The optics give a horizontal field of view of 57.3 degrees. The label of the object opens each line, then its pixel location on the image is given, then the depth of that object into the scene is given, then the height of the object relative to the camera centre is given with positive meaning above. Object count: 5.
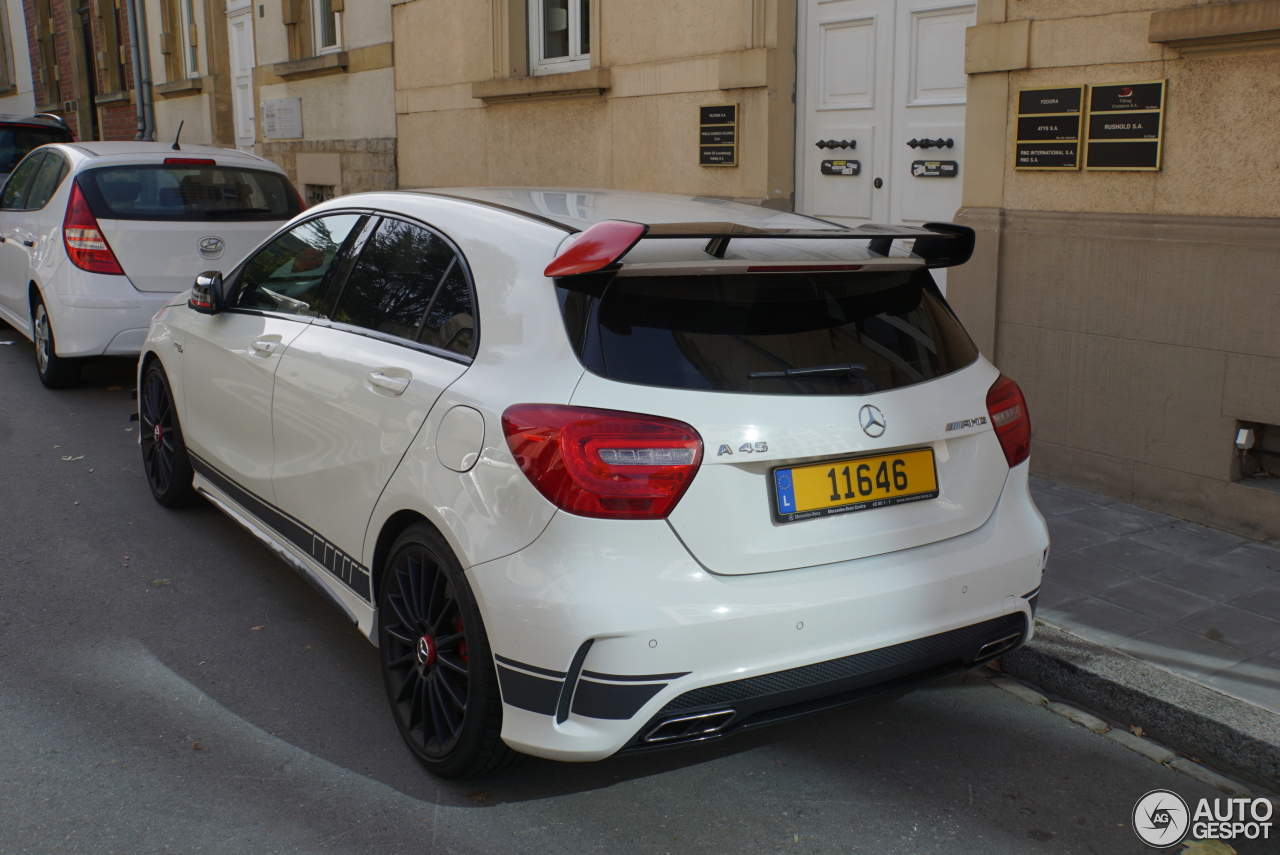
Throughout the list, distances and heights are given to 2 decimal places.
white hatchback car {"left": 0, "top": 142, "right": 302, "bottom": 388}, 7.66 -0.31
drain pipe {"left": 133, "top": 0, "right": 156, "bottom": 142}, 20.95 +1.90
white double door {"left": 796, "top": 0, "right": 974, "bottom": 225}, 6.73 +0.44
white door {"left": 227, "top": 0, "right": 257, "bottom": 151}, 17.39 +1.74
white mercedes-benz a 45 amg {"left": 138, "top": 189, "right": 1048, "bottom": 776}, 2.67 -0.72
